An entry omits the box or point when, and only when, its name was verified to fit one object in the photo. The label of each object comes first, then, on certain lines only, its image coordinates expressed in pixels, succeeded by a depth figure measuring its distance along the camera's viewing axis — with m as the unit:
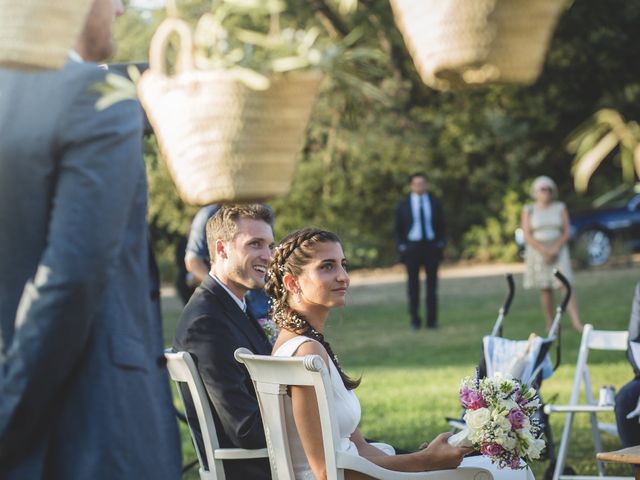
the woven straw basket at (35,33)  3.12
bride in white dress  5.99
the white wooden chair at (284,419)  5.85
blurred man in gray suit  3.68
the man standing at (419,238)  23.59
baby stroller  10.33
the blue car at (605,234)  35.60
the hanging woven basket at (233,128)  3.16
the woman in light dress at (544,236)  22.46
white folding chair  9.92
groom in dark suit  6.71
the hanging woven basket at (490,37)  2.84
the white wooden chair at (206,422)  6.64
